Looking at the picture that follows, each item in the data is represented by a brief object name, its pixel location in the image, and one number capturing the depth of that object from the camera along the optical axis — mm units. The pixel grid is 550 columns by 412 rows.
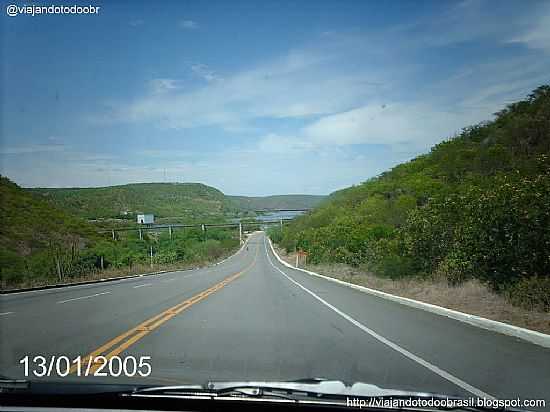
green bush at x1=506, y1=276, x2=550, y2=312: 13602
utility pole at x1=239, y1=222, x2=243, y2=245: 156275
